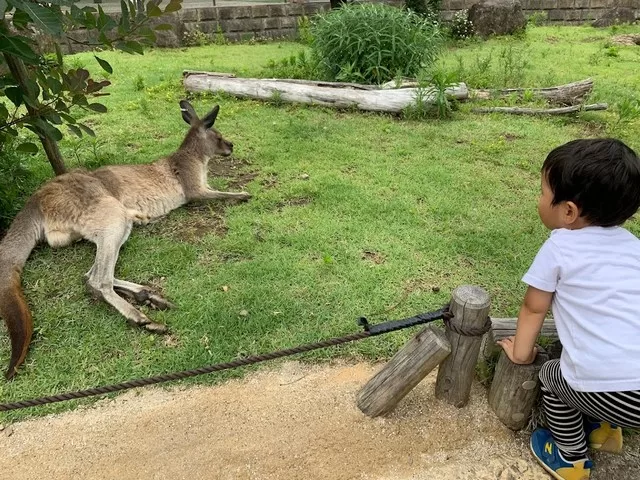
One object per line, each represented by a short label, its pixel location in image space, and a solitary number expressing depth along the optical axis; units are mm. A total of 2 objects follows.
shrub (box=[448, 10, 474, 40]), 11367
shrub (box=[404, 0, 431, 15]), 11141
